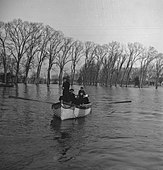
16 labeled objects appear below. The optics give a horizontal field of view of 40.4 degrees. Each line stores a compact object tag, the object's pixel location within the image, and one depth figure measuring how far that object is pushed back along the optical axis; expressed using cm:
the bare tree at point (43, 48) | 6214
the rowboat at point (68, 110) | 1277
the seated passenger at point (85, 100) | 1594
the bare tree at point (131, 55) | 8779
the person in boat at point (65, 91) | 1372
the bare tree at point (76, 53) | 7922
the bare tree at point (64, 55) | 7111
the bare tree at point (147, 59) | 9084
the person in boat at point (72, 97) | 1435
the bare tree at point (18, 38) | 5404
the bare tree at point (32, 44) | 5669
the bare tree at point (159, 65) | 9739
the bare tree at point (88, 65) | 8638
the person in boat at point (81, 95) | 1564
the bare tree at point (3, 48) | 5088
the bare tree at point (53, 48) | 6550
